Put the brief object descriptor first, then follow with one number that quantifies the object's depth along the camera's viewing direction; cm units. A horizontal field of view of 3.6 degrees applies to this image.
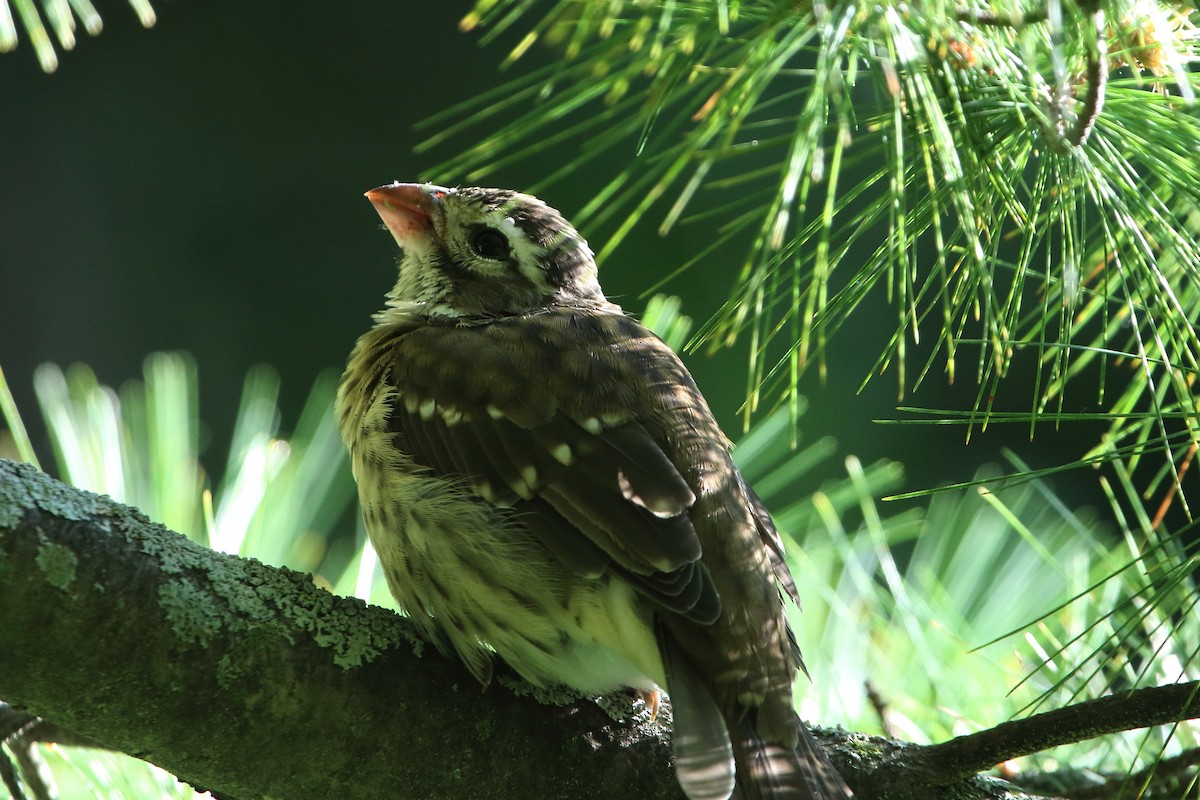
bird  356
